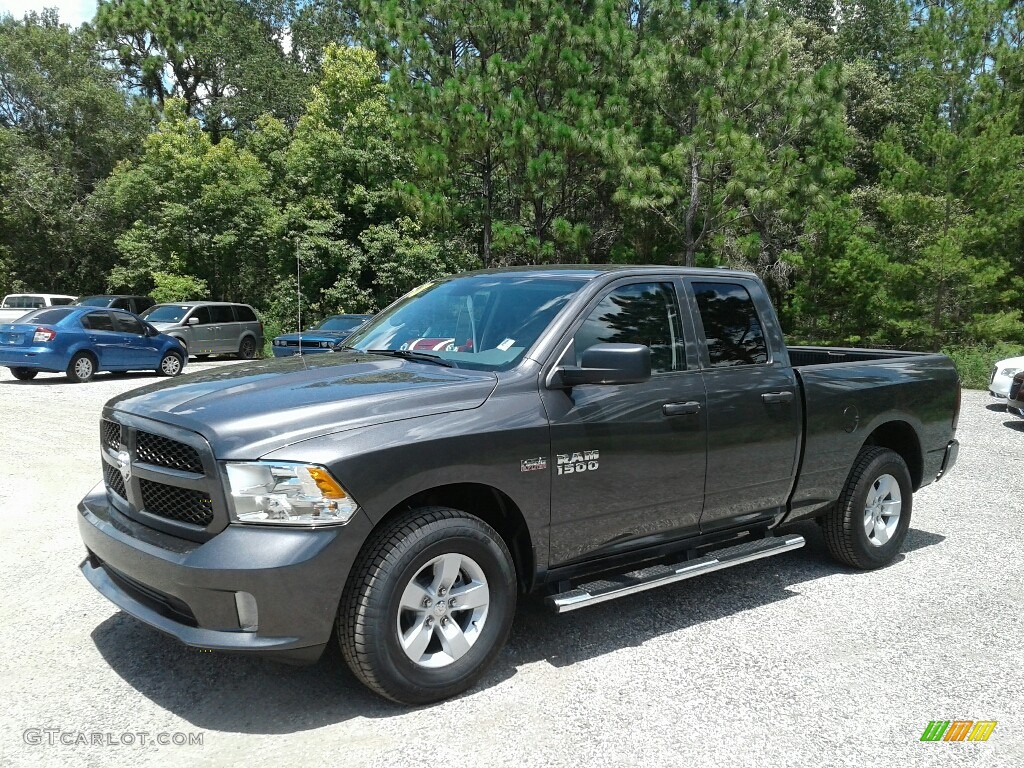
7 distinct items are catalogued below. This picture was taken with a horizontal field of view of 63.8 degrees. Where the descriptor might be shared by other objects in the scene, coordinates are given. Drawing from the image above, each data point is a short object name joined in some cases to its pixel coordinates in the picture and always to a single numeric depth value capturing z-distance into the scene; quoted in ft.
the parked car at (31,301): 89.81
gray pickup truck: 10.61
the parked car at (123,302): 87.35
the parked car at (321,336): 53.98
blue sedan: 53.88
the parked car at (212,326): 77.56
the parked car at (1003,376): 45.69
